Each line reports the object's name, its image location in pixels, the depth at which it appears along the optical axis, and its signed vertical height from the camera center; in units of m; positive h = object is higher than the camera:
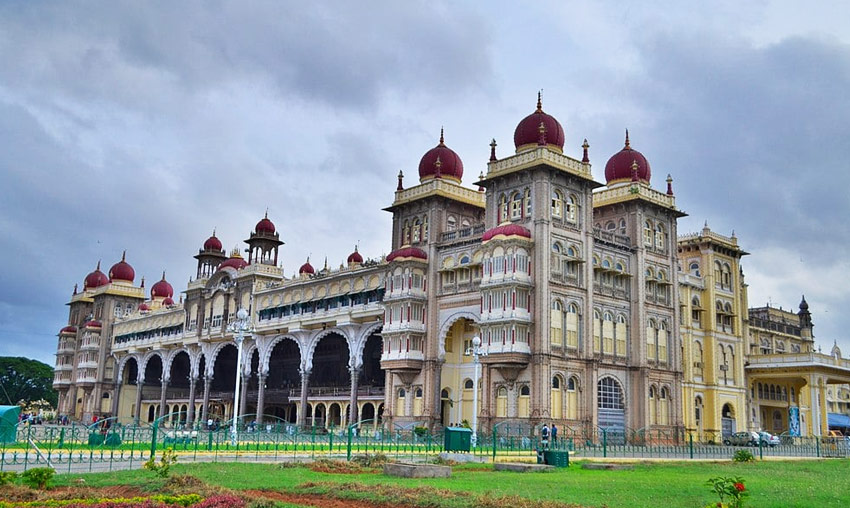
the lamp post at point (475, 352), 41.16 +3.04
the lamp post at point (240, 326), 39.28 +3.93
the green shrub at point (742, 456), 34.16 -1.43
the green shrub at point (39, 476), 18.08 -1.59
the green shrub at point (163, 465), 20.00 -1.46
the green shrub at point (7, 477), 17.33 -1.57
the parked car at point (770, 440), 52.56 -1.18
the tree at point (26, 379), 126.56 +3.51
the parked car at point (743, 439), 57.09 -1.28
